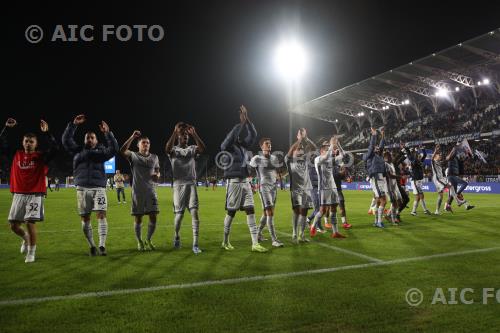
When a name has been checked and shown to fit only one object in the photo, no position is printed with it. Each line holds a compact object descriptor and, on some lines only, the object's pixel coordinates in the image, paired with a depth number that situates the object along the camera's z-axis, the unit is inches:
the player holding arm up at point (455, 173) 559.2
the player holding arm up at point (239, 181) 289.0
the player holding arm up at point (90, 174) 270.1
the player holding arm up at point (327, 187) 352.5
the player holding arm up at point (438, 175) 573.6
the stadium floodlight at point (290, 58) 1201.4
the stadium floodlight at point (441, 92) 1845.8
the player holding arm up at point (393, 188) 444.1
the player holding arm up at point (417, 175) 537.3
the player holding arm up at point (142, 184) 291.0
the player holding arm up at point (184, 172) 287.9
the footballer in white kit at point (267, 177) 313.6
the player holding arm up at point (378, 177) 418.3
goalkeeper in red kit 253.4
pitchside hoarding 1177.2
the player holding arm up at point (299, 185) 322.3
